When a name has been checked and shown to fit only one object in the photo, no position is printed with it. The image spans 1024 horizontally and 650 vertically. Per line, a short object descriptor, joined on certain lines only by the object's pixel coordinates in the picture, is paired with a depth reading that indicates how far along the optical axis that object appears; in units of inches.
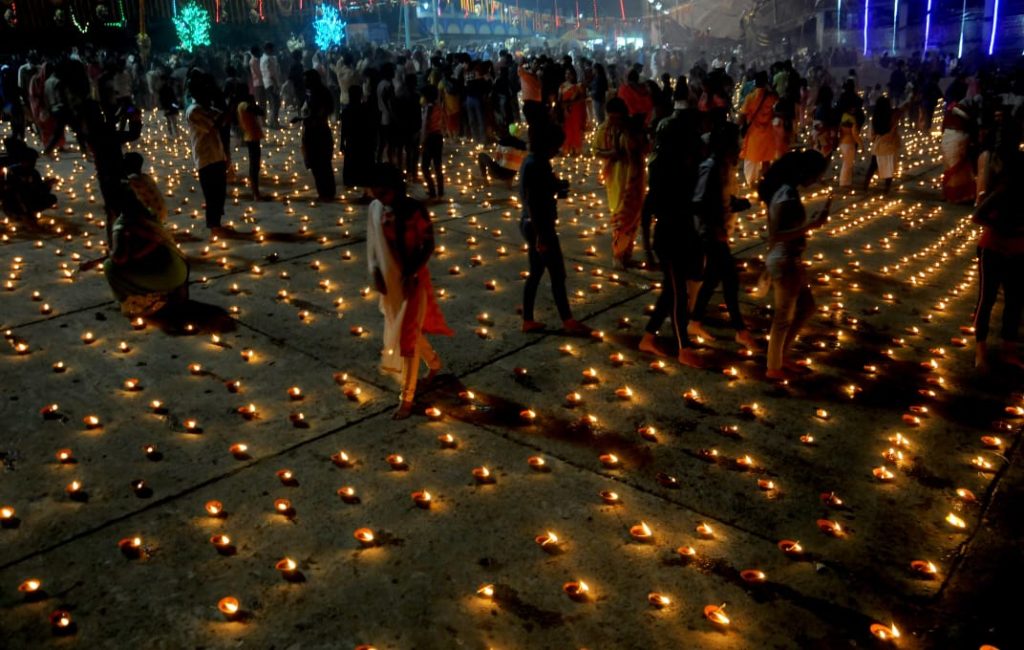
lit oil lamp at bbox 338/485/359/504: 166.2
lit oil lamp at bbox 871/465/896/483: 174.6
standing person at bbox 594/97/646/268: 309.6
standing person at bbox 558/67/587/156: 613.6
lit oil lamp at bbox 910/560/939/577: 142.8
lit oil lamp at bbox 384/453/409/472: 178.4
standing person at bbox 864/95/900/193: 458.3
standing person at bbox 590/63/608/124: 740.0
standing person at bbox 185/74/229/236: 358.6
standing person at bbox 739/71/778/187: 454.3
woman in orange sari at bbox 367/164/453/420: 185.0
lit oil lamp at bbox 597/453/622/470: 180.4
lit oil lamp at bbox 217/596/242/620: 130.7
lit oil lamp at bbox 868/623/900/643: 126.5
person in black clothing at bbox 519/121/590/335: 233.3
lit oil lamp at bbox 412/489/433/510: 164.7
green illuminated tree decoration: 1395.2
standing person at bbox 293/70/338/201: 416.8
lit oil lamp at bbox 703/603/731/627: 130.0
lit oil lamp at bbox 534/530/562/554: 150.6
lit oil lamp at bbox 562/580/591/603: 137.1
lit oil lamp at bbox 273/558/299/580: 141.9
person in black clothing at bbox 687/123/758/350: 229.5
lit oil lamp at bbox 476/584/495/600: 137.6
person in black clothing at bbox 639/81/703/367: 222.5
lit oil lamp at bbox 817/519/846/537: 154.5
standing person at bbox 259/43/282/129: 745.0
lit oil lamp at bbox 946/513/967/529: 157.8
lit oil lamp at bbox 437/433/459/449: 188.7
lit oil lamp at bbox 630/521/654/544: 153.9
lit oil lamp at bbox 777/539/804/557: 148.5
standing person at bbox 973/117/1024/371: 212.7
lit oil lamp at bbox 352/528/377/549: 152.1
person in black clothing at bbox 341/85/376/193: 414.9
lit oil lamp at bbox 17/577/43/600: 135.8
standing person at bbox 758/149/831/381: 200.4
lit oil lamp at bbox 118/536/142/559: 147.4
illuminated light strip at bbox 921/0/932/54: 1347.2
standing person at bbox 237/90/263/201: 420.6
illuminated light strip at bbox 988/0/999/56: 1219.2
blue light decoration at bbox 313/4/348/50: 1717.5
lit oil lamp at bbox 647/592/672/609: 135.0
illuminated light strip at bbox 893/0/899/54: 1401.0
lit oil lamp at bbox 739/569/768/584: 140.6
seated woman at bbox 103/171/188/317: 266.7
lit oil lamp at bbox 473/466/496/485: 173.9
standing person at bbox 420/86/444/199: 447.8
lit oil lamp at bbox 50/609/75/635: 127.3
